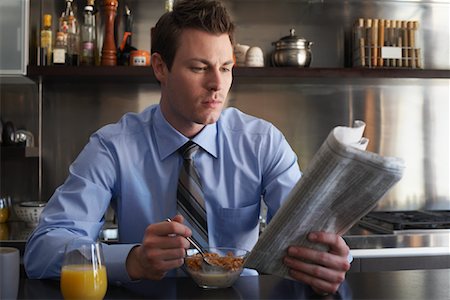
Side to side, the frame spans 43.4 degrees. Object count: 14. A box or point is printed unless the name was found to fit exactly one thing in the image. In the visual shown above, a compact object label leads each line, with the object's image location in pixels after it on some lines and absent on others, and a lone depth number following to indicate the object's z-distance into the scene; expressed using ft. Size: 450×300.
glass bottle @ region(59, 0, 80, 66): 8.58
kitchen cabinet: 8.02
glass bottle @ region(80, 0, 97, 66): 8.58
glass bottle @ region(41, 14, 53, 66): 8.43
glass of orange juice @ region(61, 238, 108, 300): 2.97
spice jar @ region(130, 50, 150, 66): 8.36
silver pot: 8.55
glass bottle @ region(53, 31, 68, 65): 8.34
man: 4.47
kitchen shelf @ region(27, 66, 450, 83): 8.10
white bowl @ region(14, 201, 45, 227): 8.25
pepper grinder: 8.50
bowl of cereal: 3.44
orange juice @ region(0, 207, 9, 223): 8.57
